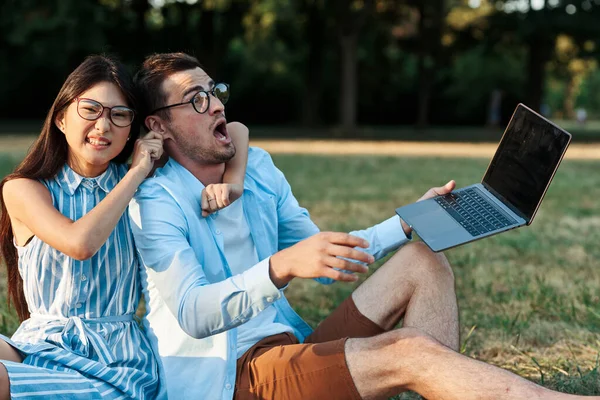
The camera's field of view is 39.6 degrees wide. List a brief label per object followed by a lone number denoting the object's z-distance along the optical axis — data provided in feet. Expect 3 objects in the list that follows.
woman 9.49
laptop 10.37
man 8.71
